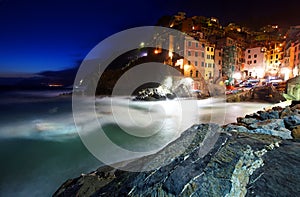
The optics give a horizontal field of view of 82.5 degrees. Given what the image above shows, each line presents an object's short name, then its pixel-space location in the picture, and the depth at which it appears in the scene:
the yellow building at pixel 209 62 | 38.22
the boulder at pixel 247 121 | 9.09
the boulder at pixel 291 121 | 6.54
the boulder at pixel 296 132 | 5.37
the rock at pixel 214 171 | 2.54
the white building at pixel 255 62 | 43.84
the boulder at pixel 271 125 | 6.44
